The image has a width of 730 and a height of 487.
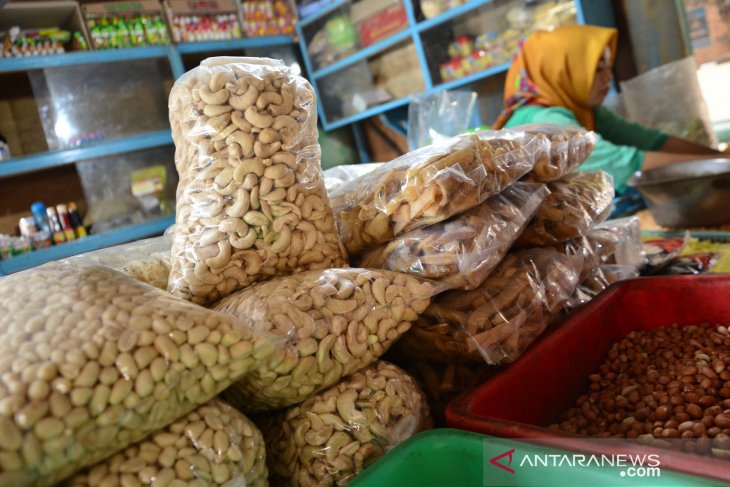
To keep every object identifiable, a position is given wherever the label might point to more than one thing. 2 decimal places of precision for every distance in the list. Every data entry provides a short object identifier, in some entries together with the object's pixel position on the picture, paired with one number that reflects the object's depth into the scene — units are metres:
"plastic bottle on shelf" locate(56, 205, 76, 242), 3.26
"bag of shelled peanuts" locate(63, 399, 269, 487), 0.51
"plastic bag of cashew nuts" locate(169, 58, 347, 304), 0.74
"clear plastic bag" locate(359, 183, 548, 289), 0.80
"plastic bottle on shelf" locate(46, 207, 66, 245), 3.25
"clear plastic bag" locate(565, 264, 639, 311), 1.04
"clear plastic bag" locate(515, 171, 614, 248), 1.01
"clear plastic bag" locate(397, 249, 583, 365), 0.80
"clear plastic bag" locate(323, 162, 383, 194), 1.26
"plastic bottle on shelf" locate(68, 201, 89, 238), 3.30
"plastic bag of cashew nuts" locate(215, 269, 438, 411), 0.63
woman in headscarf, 2.19
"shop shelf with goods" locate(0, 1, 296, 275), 3.25
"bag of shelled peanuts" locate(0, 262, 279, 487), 0.46
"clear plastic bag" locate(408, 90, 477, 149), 2.83
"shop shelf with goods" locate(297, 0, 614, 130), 3.12
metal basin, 1.65
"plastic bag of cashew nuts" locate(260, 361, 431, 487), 0.65
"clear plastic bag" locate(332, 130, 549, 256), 0.80
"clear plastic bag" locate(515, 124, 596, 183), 1.00
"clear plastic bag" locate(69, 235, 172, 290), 0.87
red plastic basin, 0.65
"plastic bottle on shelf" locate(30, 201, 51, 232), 3.22
